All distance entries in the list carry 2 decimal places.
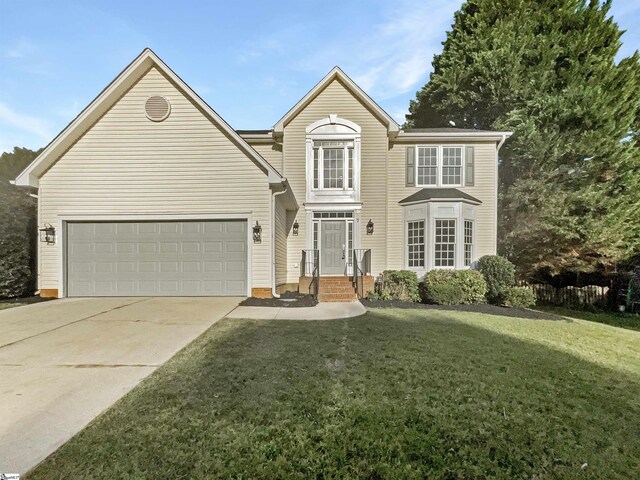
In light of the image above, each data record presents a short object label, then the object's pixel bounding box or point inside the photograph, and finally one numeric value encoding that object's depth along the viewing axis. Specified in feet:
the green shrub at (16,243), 30.58
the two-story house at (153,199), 32.73
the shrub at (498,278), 36.47
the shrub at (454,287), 33.53
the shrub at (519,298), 34.86
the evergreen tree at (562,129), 47.06
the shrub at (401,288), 35.60
